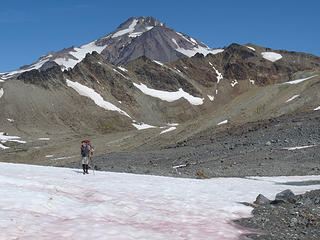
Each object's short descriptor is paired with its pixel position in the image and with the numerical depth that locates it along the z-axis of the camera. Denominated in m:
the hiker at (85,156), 23.48
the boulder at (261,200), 14.88
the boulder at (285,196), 14.36
